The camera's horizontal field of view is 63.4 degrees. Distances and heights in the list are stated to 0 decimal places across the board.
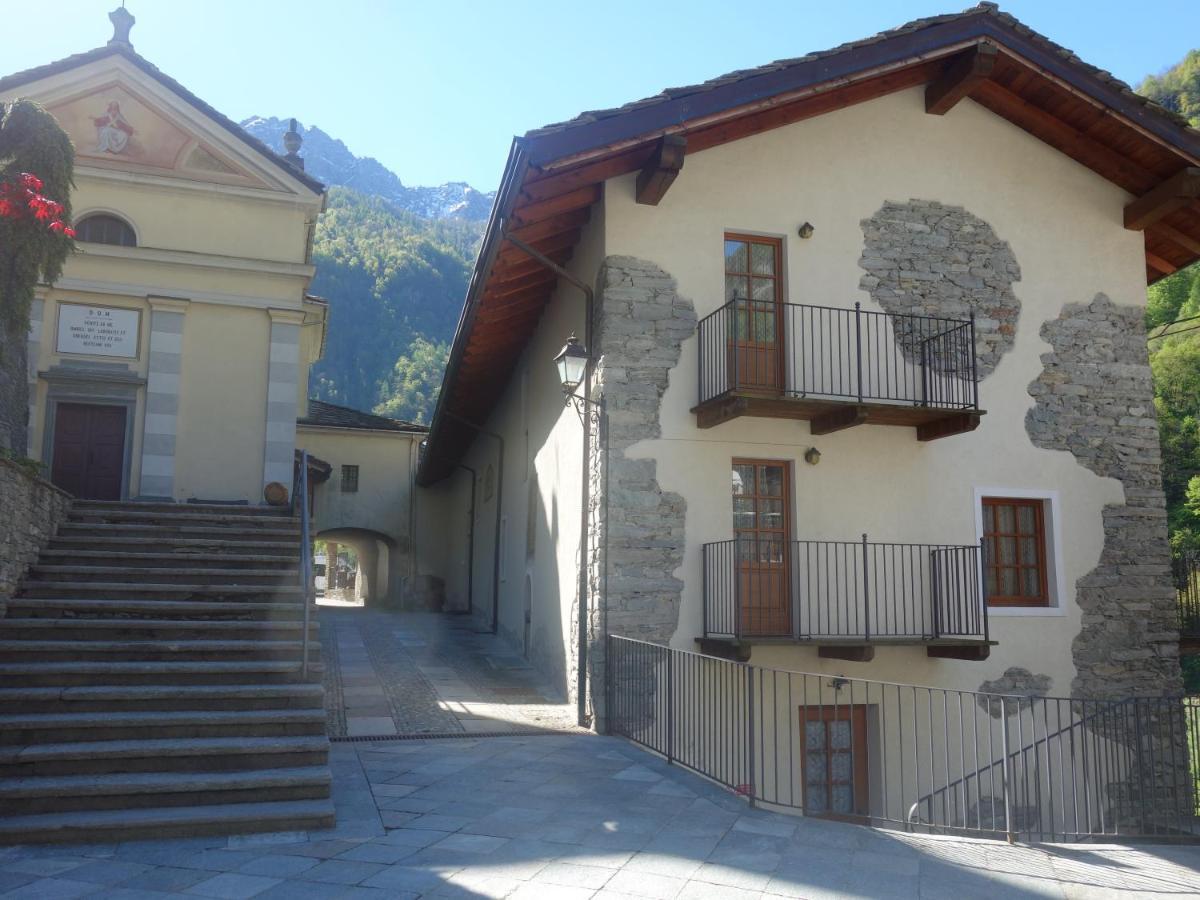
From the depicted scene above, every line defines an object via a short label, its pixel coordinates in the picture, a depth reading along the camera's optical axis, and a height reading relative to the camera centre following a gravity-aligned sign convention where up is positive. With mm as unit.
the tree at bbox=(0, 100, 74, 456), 7254 +2633
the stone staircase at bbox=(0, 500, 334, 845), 5508 -904
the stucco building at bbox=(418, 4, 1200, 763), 9352 +2121
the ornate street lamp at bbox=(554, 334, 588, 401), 9055 +1856
